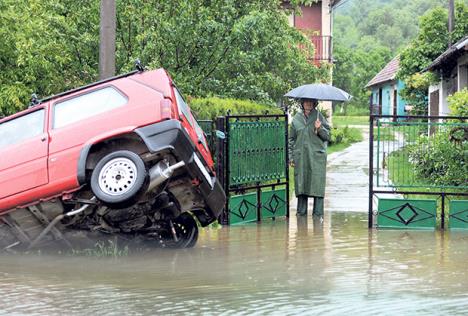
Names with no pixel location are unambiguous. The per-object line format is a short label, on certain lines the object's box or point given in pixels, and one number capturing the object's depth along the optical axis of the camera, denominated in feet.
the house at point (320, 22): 128.67
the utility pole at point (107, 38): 45.24
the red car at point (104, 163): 34.24
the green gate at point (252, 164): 45.50
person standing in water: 48.32
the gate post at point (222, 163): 45.29
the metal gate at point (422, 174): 44.83
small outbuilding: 163.32
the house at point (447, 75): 74.69
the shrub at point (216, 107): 49.44
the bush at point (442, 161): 46.34
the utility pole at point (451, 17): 94.80
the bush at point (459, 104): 54.44
